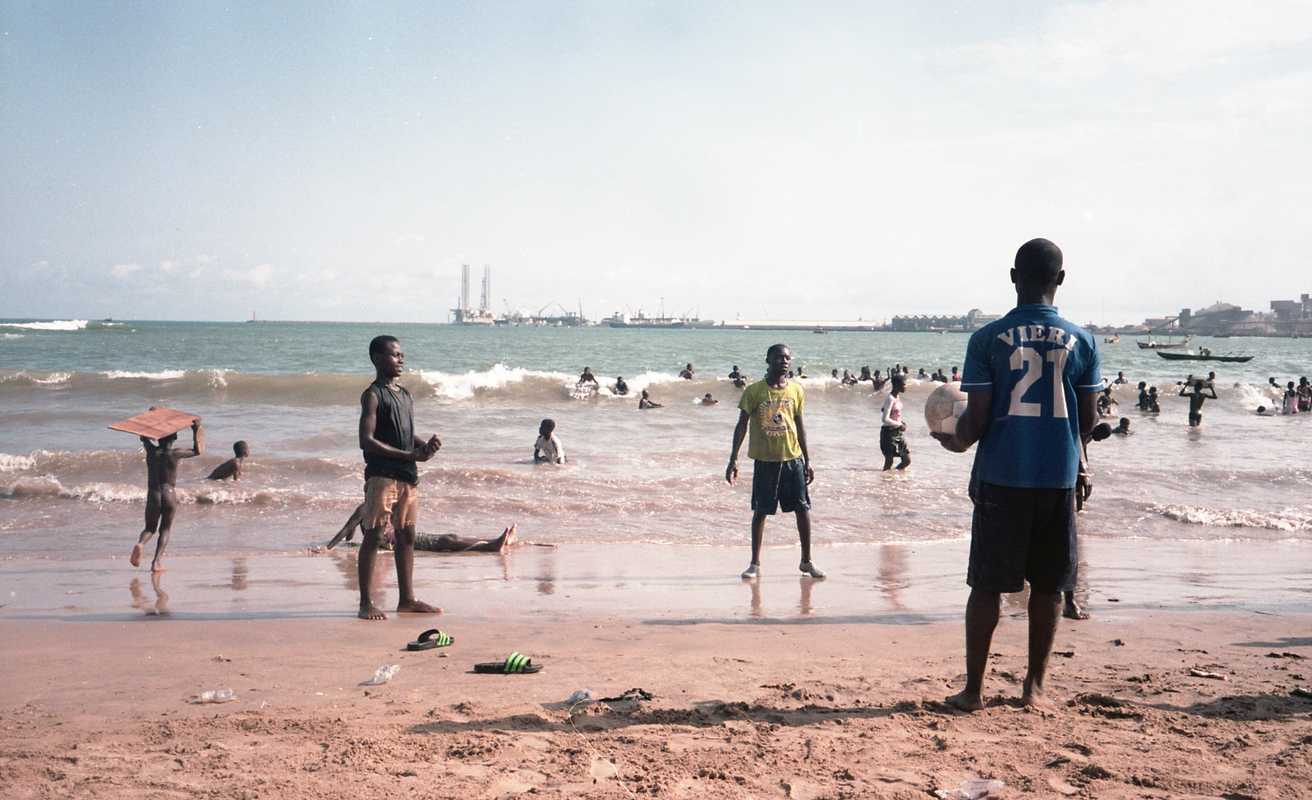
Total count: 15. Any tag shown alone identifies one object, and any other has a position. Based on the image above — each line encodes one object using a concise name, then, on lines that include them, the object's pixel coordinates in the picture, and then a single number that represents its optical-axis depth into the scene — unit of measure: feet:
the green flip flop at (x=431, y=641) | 18.25
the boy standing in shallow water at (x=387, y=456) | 21.03
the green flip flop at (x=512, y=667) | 16.30
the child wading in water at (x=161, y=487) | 28.76
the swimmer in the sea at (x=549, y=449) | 53.57
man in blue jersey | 13.28
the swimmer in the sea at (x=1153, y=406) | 96.09
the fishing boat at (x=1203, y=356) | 185.66
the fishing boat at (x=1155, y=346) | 262.71
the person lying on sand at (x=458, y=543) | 31.22
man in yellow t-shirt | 26.12
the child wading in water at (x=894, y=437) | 53.72
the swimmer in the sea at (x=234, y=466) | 39.27
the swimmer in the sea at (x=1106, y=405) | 84.99
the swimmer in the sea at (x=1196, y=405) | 82.79
